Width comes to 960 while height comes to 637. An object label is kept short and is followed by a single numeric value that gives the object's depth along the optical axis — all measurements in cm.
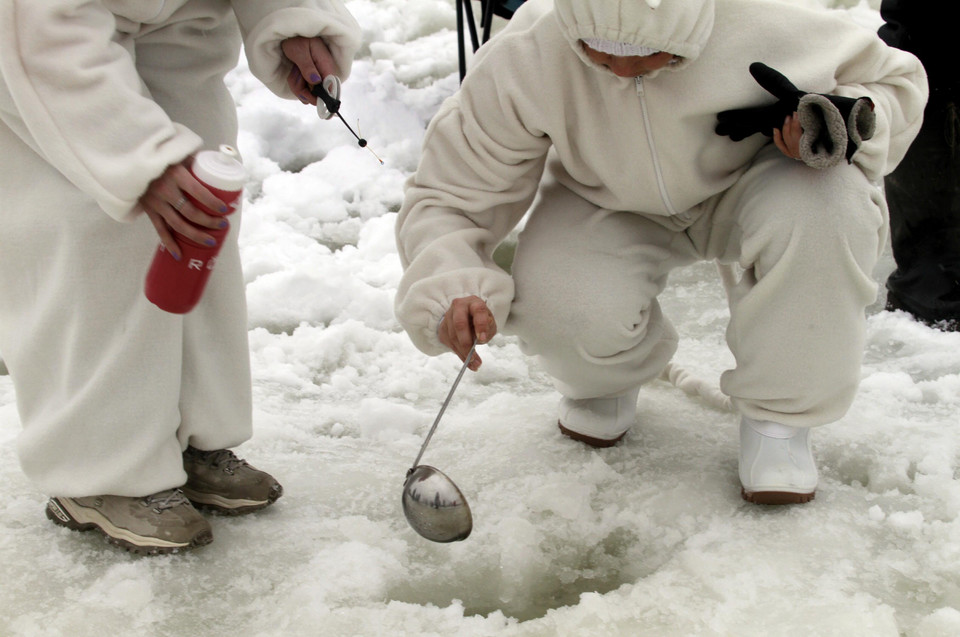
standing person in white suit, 287
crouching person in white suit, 313
